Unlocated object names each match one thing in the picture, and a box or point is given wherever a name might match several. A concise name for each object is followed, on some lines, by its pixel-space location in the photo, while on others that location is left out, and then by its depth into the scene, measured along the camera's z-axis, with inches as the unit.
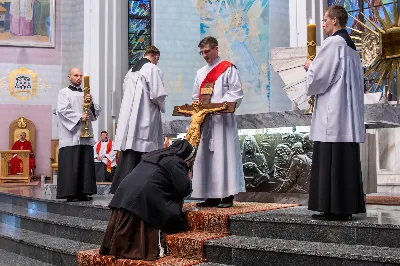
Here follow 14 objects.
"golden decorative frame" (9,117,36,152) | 618.3
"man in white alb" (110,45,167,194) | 262.5
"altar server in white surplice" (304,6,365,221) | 183.8
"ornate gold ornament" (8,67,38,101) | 631.2
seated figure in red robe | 602.9
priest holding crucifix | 228.7
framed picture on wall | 636.7
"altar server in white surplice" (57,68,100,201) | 298.0
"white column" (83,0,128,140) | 581.9
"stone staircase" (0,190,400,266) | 165.3
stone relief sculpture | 281.0
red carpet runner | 189.2
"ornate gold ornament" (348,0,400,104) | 355.9
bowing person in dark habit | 193.5
